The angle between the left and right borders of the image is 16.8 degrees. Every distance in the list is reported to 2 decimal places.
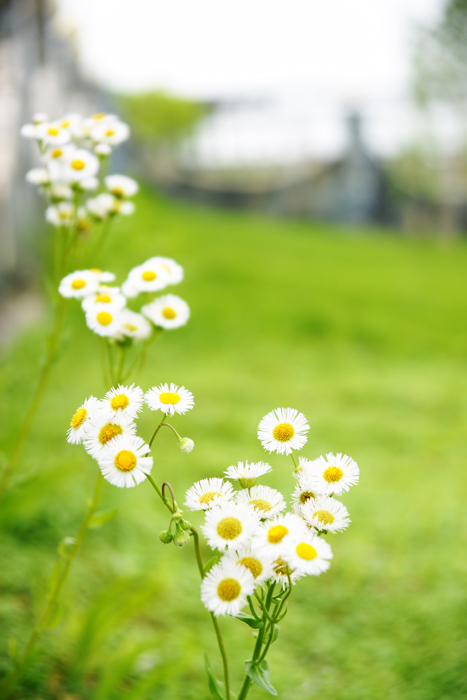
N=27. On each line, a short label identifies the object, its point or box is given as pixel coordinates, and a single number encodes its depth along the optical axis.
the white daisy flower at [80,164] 0.72
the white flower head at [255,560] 0.55
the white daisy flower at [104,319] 0.63
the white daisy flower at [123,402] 0.56
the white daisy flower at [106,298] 0.64
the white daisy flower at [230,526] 0.55
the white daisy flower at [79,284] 0.66
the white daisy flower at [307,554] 0.54
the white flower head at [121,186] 0.75
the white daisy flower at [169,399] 0.57
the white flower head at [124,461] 0.56
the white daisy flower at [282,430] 0.59
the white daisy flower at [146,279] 0.66
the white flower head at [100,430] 0.57
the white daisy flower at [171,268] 0.68
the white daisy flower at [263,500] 0.57
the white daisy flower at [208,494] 0.57
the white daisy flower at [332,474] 0.57
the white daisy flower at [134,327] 0.67
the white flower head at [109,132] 0.72
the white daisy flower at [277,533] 0.55
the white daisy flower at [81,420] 0.57
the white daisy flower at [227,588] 0.54
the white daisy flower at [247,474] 0.58
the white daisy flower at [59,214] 0.75
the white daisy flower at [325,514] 0.57
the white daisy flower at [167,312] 0.67
